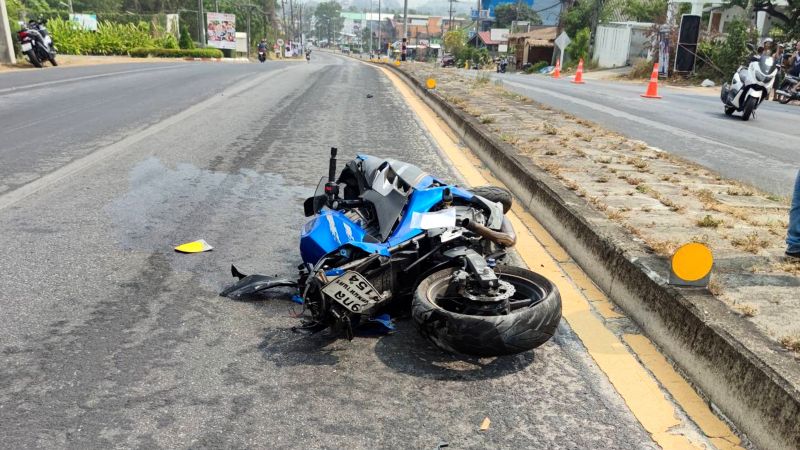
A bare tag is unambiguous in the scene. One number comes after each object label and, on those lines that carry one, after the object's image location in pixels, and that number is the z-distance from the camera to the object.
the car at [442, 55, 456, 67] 71.69
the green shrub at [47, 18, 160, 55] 44.12
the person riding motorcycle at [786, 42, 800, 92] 19.94
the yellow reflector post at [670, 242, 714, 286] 3.24
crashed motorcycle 2.97
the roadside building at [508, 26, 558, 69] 61.03
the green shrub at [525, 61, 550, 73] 54.47
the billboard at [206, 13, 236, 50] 67.62
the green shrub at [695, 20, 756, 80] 27.58
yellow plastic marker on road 4.57
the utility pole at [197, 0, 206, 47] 55.47
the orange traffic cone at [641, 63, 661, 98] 19.73
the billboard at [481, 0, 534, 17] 118.18
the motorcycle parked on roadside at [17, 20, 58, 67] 23.14
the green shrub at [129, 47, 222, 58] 46.31
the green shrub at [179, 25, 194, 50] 52.16
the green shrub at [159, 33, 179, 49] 51.77
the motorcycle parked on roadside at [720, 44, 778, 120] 13.68
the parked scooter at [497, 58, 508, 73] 52.59
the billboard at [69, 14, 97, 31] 52.40
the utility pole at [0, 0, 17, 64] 23.11
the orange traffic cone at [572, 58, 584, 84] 27.13
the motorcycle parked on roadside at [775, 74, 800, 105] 19.53
